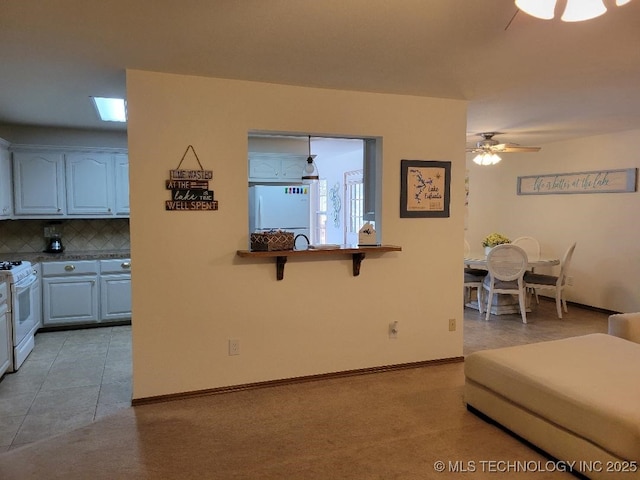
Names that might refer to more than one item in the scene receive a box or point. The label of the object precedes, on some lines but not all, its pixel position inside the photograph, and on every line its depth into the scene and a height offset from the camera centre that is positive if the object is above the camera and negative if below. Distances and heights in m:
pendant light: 4.72 +0.48
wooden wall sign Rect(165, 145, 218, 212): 3.20 +0.21
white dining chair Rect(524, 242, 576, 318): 5.75 -0.76
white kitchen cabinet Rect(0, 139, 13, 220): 4.83 +0.38
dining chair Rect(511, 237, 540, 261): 6.50 -0.35
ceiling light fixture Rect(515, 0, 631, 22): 1.61 +0.74
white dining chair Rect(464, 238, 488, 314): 6.02 -0.77
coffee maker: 5.50 -0.22
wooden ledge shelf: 3.31 -0.25
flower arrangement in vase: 5.97 -0.27
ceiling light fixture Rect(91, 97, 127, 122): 3.99 +1.03
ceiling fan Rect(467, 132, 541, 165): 5.33 +0.81
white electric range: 3.94 -0.80
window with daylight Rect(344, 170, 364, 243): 7.68 +0.34
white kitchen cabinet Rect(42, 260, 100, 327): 5.11 -0.81
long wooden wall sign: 5.69 +0.50
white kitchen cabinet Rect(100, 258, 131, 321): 5.32 -0.80
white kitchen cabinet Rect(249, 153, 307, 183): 6.10 +0.70
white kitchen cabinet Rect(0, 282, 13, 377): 3.71 -0.93
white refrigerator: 6.05 +0.16
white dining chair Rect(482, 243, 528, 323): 5.46 -0.61
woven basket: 3.36 -0.16
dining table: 5.80 -1.01
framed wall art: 3.86 +0.26
